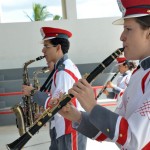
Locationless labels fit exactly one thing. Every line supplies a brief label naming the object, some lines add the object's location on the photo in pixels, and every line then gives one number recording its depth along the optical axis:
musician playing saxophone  2.22
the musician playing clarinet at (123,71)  4.45
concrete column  8.47
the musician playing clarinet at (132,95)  1.00
